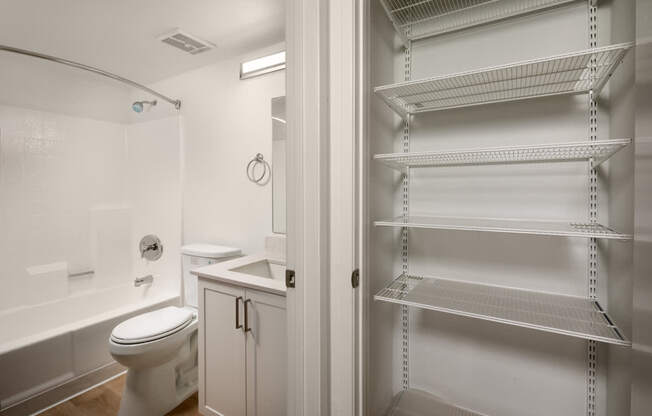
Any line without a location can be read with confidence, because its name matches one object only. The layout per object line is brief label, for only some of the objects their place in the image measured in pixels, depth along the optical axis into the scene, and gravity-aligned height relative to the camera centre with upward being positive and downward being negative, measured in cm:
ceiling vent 194 +113
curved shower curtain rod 174 +93
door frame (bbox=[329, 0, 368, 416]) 95 +2
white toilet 156 -90
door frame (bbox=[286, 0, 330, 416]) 93 +2
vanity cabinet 141 -75
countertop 139 -37
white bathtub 168 -89
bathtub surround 192 -22
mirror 201 +28
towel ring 209 +25
